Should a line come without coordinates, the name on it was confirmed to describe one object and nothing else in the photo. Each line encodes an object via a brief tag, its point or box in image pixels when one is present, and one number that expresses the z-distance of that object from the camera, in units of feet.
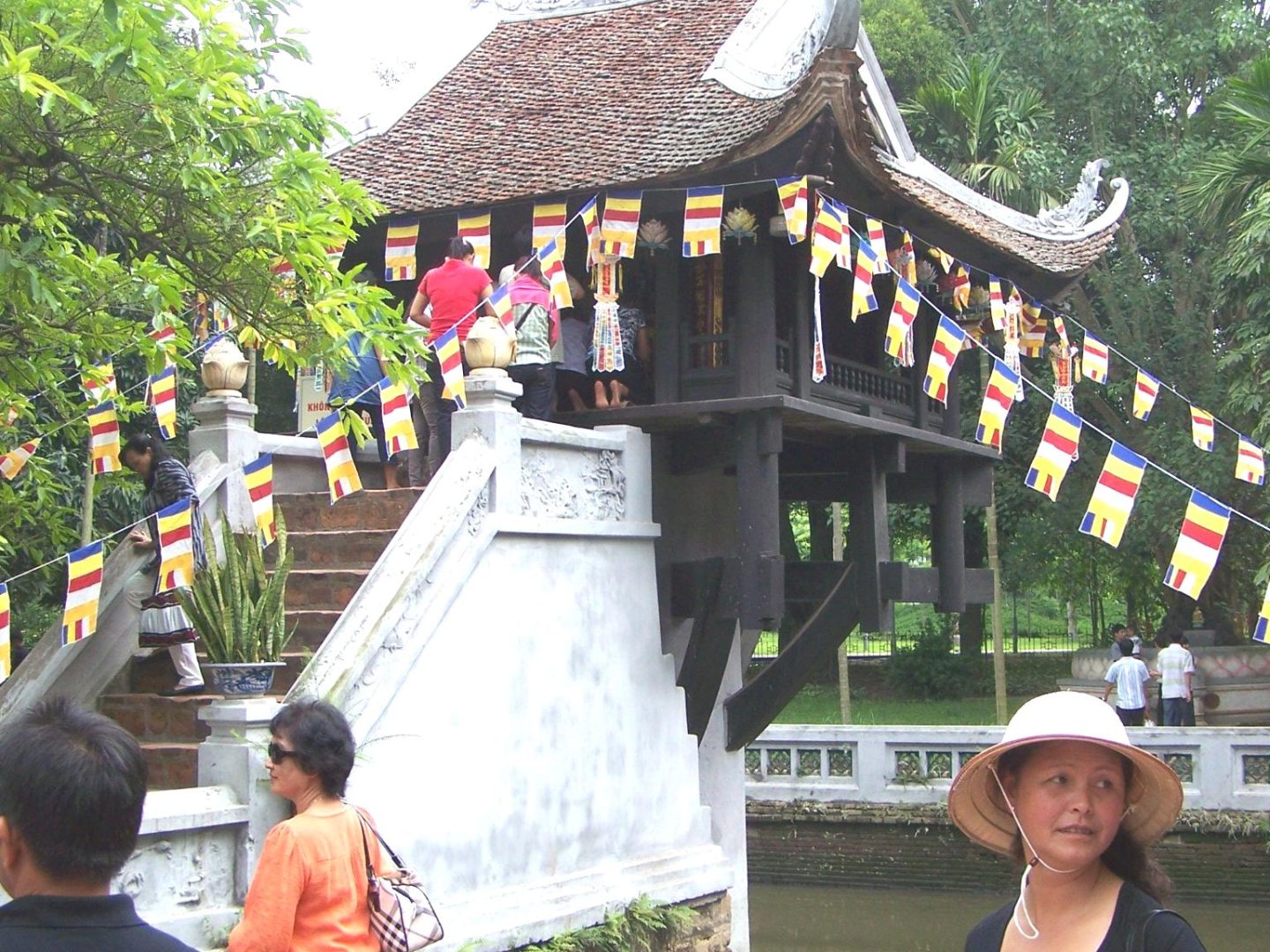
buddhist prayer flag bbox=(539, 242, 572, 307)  31.86
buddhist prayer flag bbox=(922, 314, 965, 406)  34.17
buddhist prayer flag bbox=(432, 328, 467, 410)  29.22
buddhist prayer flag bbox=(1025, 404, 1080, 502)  32.48
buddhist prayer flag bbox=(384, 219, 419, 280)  35.19
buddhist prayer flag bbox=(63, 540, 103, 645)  24.93
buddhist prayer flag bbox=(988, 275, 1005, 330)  39.09
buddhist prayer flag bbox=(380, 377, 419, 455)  28.89
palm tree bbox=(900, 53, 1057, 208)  66.08
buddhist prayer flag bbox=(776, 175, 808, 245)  30.81
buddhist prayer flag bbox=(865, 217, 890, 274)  33.06
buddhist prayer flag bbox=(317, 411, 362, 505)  28.48
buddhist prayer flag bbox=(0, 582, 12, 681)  23.75
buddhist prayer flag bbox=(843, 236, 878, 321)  32.78
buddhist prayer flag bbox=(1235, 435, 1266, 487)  33.56
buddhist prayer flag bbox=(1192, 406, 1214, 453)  35.45
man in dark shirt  7.98
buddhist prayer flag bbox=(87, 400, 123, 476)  29.01
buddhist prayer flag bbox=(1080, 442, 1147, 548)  31.40
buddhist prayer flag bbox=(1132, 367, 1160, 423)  36.17
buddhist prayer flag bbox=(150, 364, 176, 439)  29.99
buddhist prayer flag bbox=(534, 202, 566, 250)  33.17
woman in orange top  14.08
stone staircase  25.38
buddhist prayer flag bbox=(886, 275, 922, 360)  33.55
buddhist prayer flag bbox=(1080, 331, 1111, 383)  38.83
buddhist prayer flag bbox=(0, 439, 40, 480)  27.27
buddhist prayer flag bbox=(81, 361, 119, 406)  26.48
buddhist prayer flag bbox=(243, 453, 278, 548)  27.91
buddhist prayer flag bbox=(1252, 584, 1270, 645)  29.84
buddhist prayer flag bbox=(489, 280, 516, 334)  31.81
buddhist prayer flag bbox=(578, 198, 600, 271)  32.45
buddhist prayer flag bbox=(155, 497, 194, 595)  25.48
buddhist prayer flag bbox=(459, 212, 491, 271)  34.27
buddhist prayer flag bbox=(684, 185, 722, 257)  31.27
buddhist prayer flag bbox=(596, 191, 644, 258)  32.09
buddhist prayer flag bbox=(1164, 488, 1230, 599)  30.48
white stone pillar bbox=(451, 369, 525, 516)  28.40
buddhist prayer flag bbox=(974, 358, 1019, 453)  34.04
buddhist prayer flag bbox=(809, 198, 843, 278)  31.55
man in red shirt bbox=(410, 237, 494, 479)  31.37
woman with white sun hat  9.15
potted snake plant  22.27
